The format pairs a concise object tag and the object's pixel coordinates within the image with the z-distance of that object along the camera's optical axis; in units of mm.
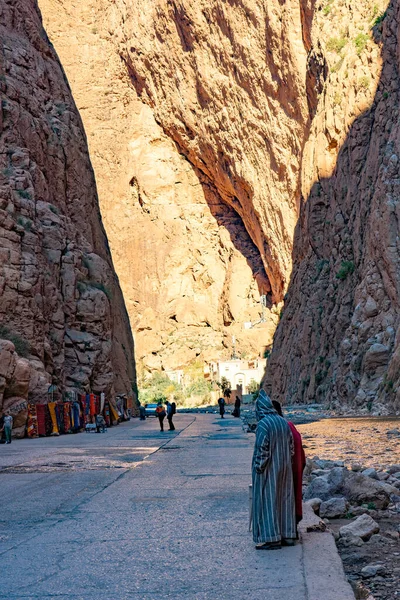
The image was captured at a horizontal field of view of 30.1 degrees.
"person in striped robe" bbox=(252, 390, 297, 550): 6102
